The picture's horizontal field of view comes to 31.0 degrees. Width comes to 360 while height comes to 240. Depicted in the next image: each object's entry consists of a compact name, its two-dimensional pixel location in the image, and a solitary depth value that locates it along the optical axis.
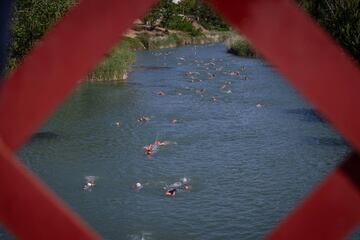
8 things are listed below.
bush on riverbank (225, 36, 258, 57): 28.26
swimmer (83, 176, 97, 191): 9.63
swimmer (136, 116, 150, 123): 14.56
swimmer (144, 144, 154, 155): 11.61
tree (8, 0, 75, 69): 15.60
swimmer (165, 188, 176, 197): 9.33
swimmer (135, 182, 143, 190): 9.63
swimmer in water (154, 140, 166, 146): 12.18
